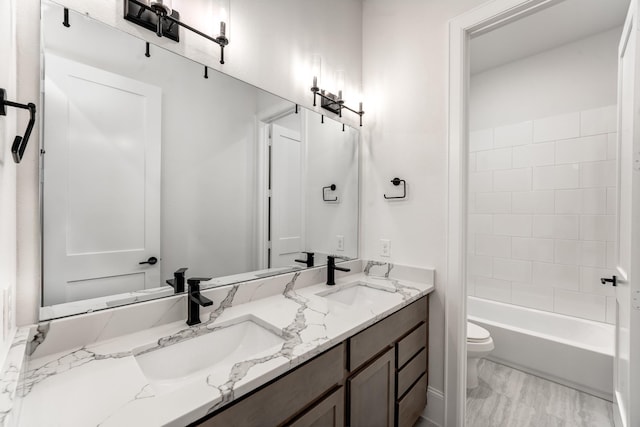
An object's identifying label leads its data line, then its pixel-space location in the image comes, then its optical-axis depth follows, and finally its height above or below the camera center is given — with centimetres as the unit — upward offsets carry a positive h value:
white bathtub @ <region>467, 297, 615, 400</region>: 188 -99
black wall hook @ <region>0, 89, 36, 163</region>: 60 +19
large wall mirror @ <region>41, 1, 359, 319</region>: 87 +16
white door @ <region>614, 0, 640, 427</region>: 113 -8
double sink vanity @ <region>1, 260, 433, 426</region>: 61 -42
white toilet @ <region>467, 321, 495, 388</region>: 190 -92
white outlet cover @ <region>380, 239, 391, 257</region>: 183 -22
